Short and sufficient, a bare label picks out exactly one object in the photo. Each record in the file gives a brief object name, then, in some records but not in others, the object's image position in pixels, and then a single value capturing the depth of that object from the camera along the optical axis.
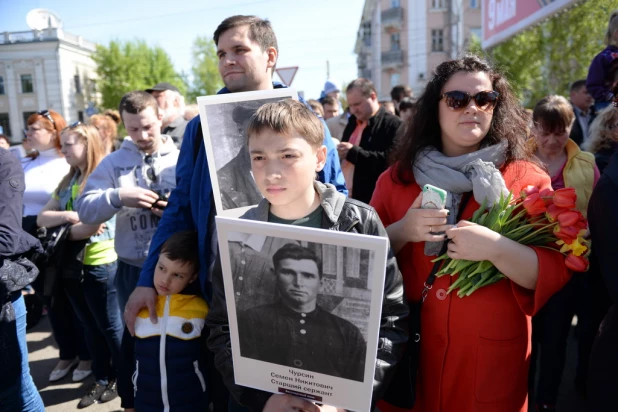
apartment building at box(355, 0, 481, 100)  36.50
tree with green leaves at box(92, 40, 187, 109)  42.72
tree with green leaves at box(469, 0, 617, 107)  9.80
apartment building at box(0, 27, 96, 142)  44.06
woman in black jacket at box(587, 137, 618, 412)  1.45
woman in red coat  1.65
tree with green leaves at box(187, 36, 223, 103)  44.22
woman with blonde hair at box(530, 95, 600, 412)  3.17
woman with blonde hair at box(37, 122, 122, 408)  3.62
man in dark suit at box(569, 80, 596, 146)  5.06
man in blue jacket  2.17
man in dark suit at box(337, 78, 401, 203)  4.68
